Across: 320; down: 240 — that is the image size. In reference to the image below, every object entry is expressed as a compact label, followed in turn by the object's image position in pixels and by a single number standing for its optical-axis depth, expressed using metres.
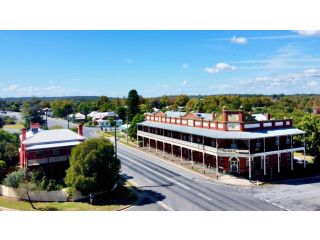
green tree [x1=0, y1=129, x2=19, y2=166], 38.70
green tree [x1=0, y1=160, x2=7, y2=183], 32.76
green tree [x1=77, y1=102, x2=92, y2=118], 120.70
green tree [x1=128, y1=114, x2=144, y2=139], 60.56
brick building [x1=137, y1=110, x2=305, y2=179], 36.05
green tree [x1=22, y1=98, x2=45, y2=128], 88.95
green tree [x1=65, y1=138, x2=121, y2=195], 27.91
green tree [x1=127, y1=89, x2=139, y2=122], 74.53
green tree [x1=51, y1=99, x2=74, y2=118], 126.94
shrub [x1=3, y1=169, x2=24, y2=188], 29.95
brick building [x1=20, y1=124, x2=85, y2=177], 33.13
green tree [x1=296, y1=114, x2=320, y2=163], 39.88
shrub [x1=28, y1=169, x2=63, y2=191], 29.81
